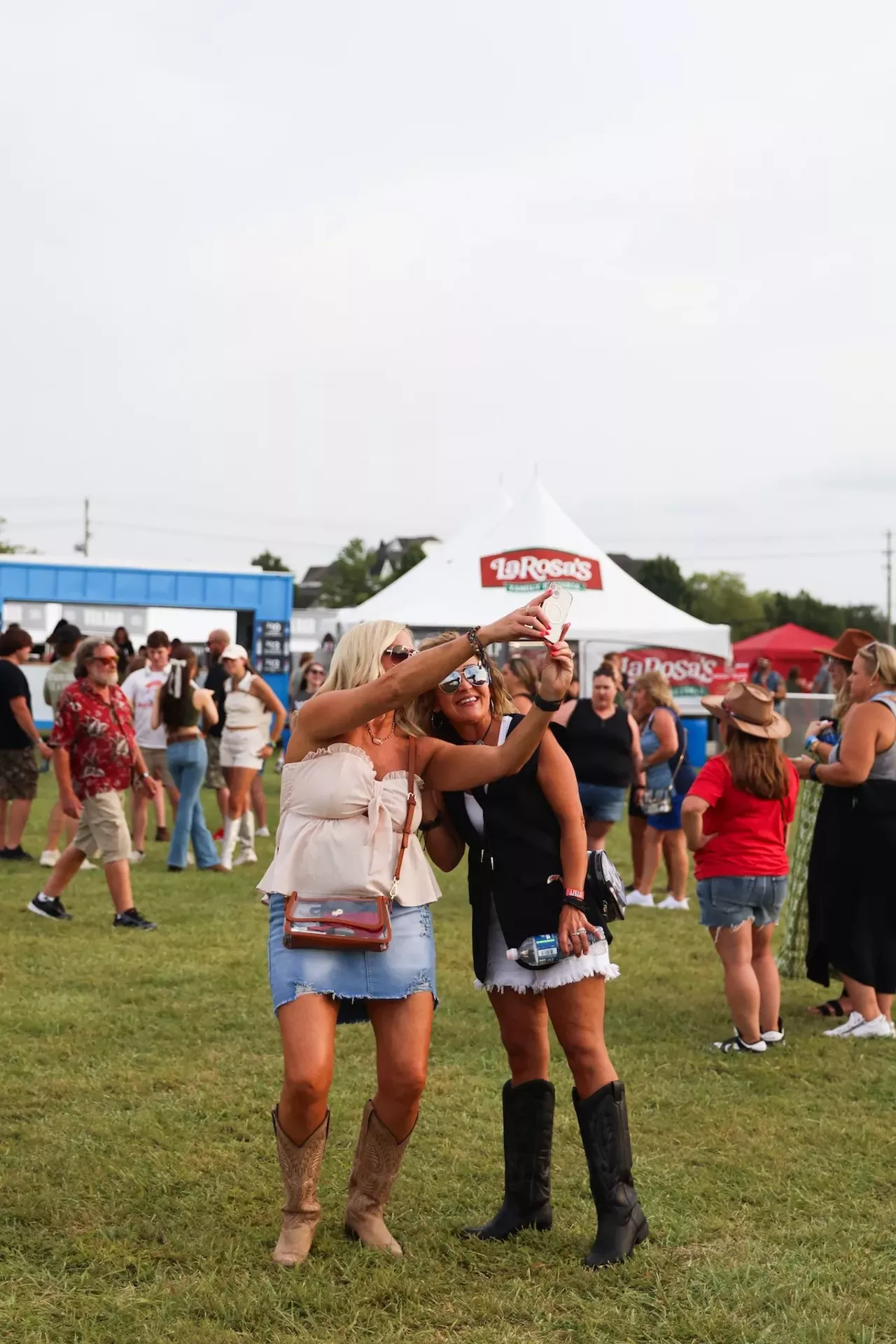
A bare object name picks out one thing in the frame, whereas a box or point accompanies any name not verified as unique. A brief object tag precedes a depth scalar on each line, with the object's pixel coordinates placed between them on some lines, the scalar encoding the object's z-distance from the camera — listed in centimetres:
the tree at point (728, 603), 9494
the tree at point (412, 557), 7225
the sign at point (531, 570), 2358
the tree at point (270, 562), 9938
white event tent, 2294
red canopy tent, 3303
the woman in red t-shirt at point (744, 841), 625
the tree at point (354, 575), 7281
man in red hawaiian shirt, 870
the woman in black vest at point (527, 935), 393
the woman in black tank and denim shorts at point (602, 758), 988
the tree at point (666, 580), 7894
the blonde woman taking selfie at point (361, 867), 368
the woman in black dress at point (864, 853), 646
